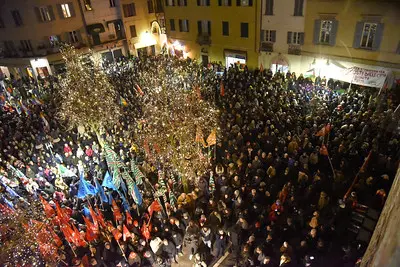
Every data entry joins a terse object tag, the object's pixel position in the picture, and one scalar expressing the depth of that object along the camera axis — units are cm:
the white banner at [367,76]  1661
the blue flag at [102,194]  1116
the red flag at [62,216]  964
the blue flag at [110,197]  1121
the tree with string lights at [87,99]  1515
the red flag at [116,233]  911
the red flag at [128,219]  985
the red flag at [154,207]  995
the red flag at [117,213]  999
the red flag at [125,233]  923
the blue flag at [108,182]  1099
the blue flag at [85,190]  1080
